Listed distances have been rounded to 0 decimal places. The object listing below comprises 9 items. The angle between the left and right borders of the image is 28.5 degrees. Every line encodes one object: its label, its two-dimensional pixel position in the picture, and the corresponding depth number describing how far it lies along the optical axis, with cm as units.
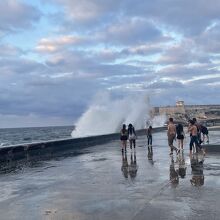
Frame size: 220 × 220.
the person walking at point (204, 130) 2270
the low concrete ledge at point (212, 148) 1972
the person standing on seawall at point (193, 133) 1752
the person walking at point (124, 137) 1961
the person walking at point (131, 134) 2119
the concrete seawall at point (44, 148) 1808
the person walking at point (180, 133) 1862
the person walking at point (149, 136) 2366
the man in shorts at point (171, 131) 1819
